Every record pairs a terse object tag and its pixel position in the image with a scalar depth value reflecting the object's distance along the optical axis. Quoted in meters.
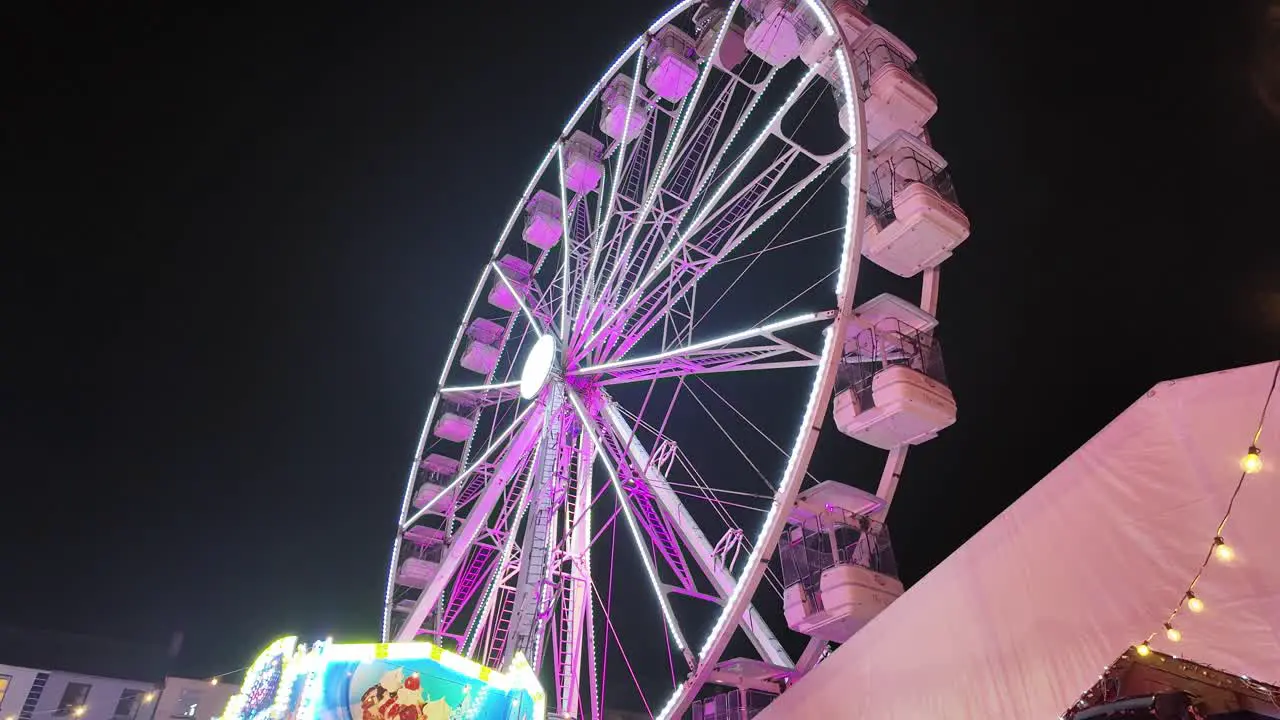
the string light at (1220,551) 4.50
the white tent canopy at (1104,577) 4.47
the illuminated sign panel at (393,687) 6.14
